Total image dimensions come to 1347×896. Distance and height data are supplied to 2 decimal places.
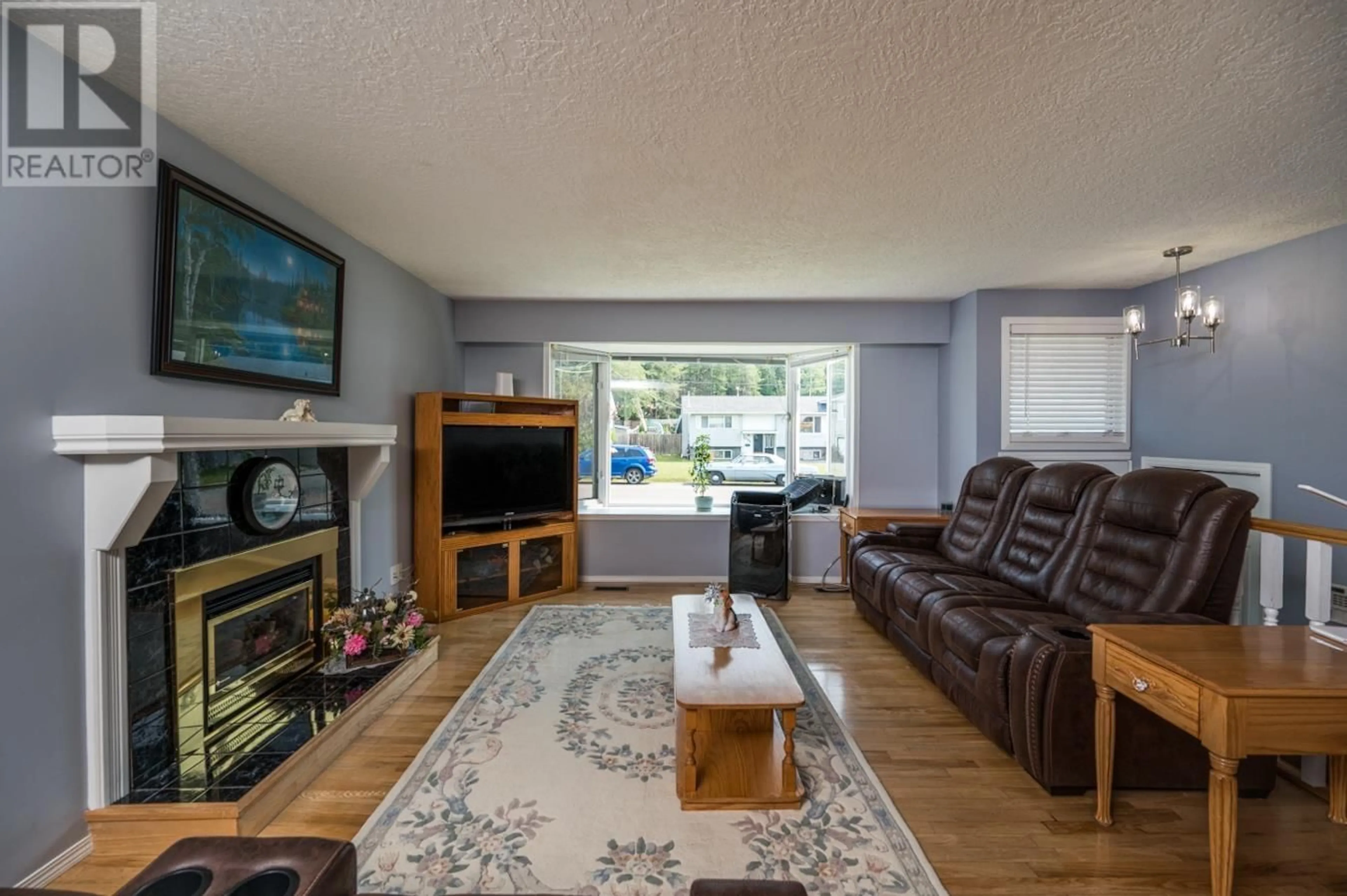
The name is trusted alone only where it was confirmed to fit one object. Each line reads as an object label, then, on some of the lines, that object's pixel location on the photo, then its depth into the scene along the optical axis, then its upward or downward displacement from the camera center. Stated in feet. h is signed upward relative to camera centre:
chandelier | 10.14 +2.47
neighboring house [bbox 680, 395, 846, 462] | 17.72 +0.62
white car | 18.10 -0.85
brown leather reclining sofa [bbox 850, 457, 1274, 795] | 6.70 -2.48
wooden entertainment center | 13.05 -2.47
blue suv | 17.84 -0.65
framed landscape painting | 6.59 +2.03
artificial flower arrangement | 9.25 -3.19
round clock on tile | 7.73 -0.76
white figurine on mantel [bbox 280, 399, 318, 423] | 8.37 +0.44
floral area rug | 5.51 -4.22
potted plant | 17.16 -0.72
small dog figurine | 8.71 -2.75
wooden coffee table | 6.45 -3.74
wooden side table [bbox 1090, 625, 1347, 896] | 4.61 -2.16
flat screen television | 13.50 -0.77
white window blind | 13.97 +1.52
